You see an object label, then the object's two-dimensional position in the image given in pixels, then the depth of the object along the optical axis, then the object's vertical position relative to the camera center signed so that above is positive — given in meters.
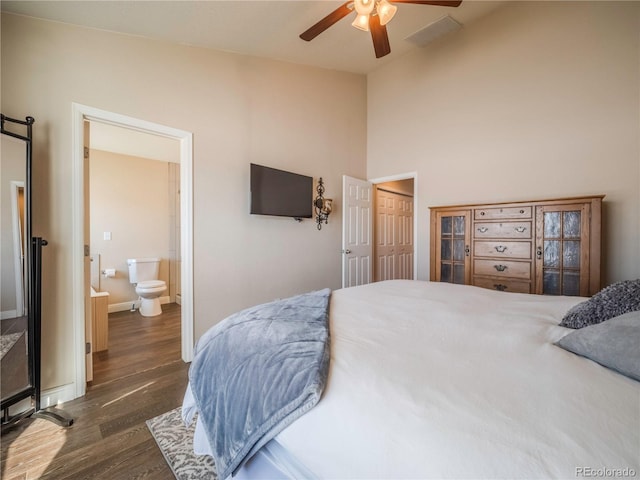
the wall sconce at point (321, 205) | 3.45 +0.40
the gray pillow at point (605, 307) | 1.03 -0.28
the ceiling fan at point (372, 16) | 1.82 +1.56
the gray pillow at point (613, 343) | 0.71 -0.31
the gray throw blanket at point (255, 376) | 0.79 -0.46
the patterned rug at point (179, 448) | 1.29 -1.12
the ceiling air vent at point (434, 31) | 2.76 +2.19
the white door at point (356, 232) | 3.67 +0.06
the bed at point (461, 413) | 0.51 -0.39
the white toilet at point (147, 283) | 3.68 -0.65
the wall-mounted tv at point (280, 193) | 2.77 +0.48
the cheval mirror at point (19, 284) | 1.55 -0.28
